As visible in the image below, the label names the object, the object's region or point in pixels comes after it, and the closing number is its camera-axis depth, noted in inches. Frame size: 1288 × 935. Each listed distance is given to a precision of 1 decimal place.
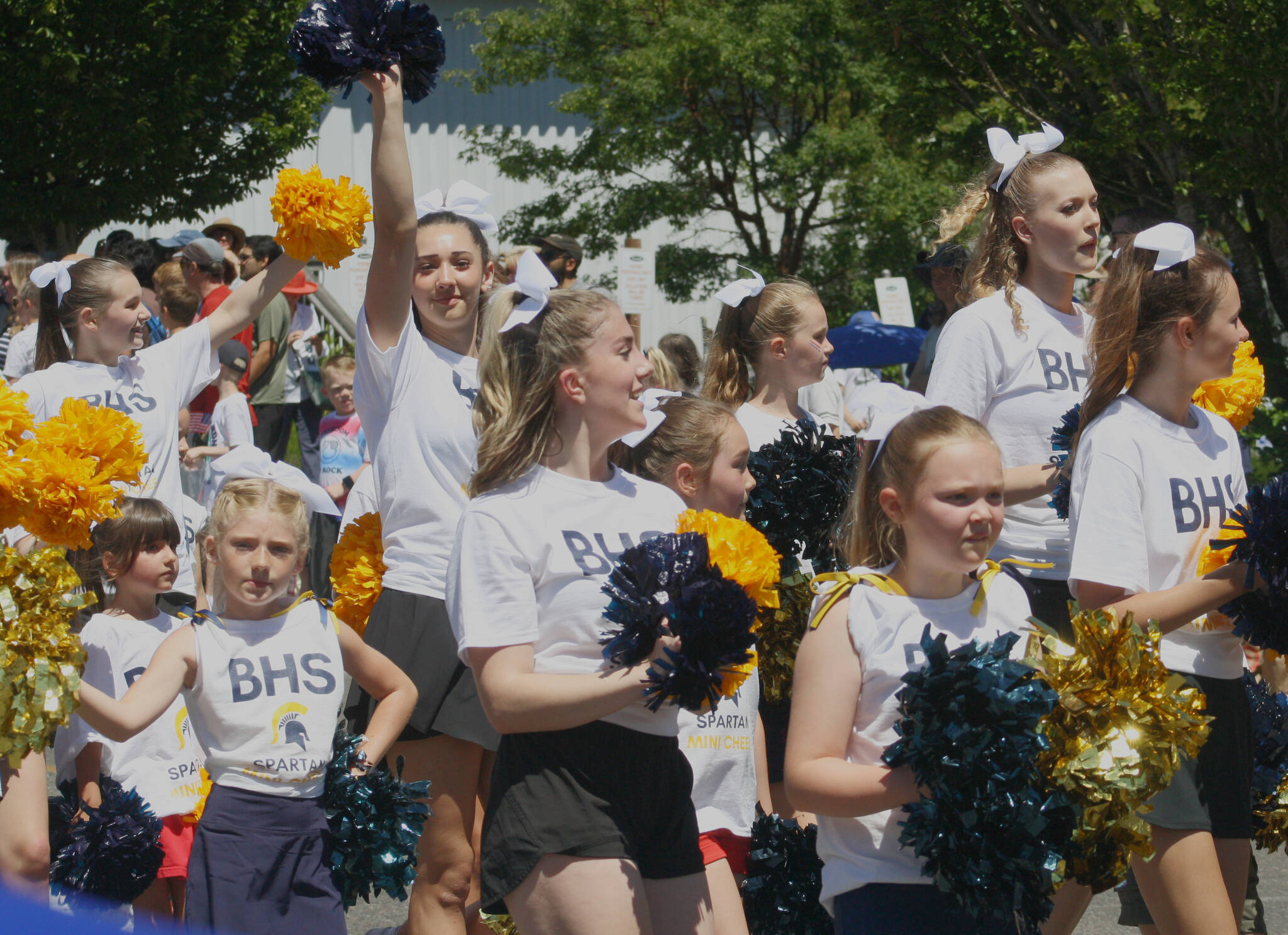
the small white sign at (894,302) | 972.6
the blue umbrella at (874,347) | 913.5
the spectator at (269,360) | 761.0
